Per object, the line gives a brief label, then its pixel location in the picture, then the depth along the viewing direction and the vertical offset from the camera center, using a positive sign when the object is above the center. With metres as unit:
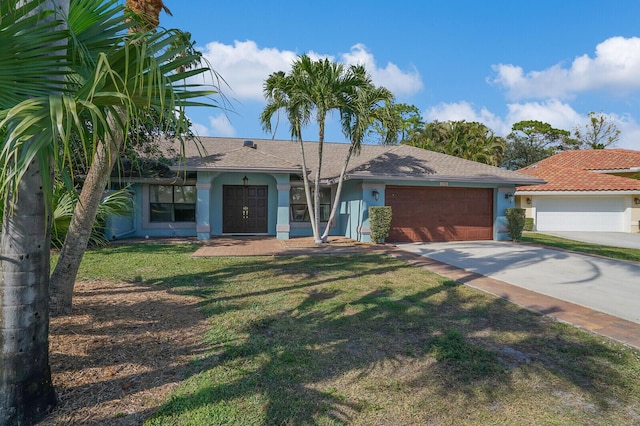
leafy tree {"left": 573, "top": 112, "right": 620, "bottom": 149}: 42.59 +8.77
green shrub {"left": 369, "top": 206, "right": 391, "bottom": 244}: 13.45 -0.61
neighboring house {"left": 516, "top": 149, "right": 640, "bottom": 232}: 21.92 +0.32
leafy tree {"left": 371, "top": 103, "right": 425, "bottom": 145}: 39.50 +9.32
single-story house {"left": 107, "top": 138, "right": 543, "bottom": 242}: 14.19 +0.25
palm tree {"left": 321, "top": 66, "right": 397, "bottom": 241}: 11.62 +3.07
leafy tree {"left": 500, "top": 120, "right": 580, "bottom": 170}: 43.69 +7.91
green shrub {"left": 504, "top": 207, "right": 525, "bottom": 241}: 14.94 -0.59
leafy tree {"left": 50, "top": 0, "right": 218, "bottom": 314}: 2.19 +0.96
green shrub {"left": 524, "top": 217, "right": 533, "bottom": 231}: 22.25 -1.05
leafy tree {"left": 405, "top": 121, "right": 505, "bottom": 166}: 30.72 +5.64
